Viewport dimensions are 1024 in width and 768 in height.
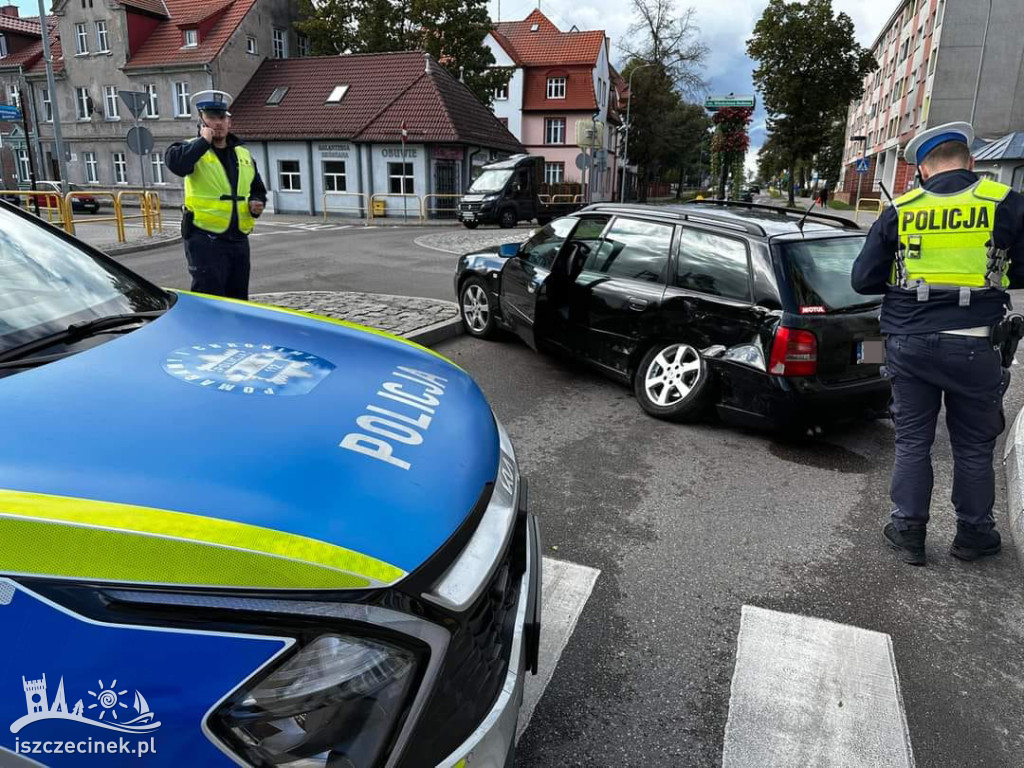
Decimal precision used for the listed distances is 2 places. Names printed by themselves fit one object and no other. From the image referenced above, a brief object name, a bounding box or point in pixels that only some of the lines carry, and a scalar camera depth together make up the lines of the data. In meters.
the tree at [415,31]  36.97
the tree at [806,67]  45.97
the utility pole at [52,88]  20.05
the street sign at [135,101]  14.64
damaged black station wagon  4.58
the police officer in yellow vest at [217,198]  5.45
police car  1.15
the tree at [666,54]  52.59
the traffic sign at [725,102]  35.41
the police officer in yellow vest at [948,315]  3.27
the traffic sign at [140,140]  15.18
